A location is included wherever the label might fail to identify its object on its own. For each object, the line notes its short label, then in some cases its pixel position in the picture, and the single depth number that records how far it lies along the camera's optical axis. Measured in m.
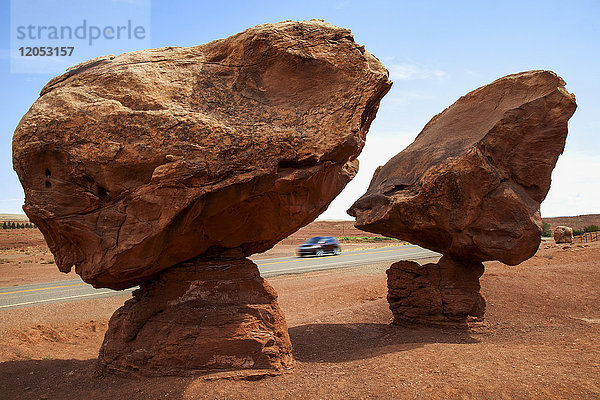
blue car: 29.33
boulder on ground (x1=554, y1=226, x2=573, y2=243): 25.36
